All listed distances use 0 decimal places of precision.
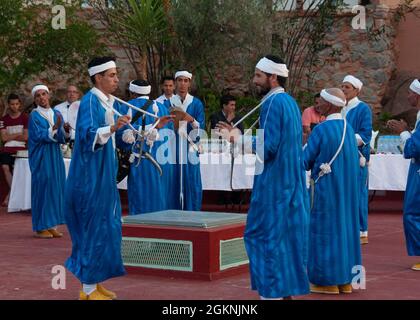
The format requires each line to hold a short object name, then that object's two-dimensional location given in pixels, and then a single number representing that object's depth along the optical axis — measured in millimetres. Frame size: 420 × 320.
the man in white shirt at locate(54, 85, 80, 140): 12133
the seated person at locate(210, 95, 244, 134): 11750
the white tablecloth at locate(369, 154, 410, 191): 12398
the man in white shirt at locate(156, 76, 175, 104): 9953
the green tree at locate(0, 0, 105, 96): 14078
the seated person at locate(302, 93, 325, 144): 11923
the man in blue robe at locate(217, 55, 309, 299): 6059
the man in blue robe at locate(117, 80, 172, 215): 8961
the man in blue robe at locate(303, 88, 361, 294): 6922
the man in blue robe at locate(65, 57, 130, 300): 6418
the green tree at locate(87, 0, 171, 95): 15164
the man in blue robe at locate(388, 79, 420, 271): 8102
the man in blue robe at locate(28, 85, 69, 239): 10178
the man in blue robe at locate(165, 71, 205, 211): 9633
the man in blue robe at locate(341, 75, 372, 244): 9500
